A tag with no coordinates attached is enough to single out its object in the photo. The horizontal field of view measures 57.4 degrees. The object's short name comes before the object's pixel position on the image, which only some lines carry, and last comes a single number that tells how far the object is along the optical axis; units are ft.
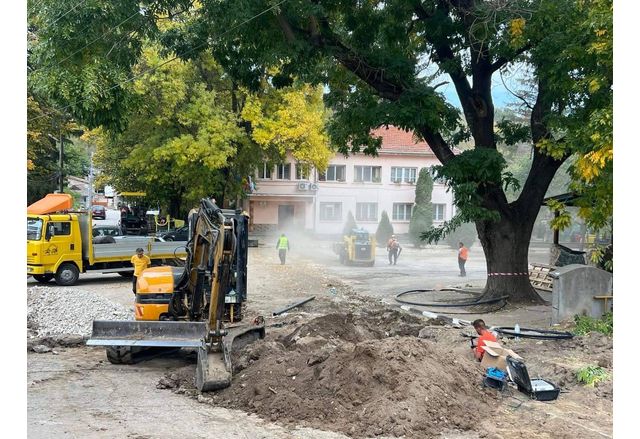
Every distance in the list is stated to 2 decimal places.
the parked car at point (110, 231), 81.57
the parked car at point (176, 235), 95.33
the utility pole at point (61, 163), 99.98
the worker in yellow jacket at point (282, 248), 92.02
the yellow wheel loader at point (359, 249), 97.96
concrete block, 44.78
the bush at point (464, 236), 152.15
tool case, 27.76
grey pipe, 50.57
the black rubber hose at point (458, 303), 55.57
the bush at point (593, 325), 40.57
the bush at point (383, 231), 149.07
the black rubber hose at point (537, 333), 39.19
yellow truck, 61.98
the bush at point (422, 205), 153.79
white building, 162.50
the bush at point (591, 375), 29.68
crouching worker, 32.07
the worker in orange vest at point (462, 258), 85.81
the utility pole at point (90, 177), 187.11
